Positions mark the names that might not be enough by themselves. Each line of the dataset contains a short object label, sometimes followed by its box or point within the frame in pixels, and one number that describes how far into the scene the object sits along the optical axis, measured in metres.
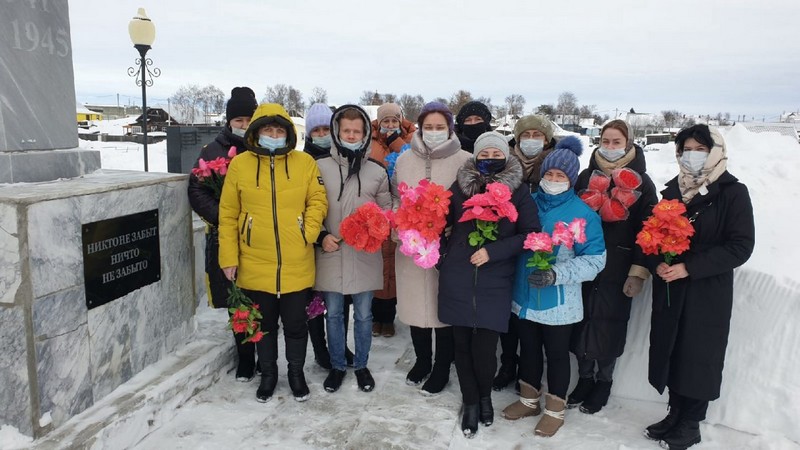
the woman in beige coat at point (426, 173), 3.65
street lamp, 10.09
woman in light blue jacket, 3.25
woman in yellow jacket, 3.47
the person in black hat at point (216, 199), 3.78
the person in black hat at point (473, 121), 4.54
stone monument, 2.70
